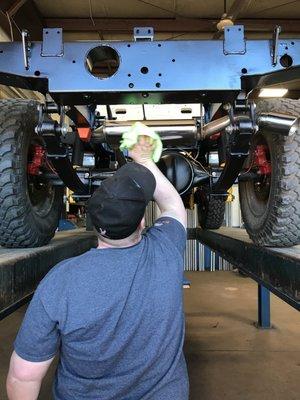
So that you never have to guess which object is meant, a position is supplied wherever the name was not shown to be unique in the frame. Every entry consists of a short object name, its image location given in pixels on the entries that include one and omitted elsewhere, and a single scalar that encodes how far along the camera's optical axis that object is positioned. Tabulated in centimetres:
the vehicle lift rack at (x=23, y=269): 134
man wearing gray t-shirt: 116
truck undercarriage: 171
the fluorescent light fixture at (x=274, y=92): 841
